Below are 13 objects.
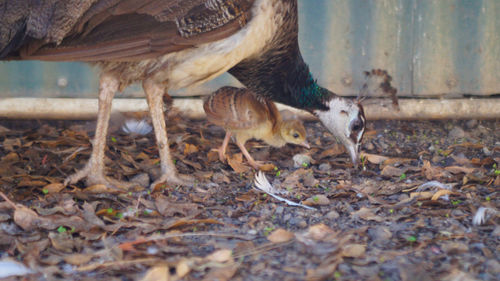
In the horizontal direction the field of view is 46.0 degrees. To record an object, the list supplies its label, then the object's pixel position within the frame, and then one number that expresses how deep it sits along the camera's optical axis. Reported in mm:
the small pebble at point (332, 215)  2940
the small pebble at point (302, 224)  2819
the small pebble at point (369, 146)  4557
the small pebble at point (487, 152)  4350
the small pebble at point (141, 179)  3634
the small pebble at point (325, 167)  3999
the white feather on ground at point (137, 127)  4625
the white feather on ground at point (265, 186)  3254
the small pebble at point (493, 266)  2240
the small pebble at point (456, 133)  4840
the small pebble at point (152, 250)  2373
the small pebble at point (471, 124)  5094
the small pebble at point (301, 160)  4105
